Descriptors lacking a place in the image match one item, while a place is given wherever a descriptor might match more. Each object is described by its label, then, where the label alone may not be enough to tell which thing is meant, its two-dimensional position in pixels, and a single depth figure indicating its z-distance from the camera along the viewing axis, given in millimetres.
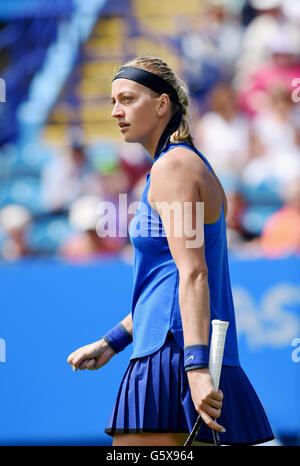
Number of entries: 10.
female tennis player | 4801
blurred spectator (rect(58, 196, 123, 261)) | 12797
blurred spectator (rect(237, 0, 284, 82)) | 15648
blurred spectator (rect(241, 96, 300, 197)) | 13984
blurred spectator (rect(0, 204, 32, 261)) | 13977
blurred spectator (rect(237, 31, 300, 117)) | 14992
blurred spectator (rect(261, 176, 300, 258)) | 12141
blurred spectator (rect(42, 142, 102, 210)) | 14852
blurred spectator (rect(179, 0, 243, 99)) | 16016
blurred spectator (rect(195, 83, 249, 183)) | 14320
